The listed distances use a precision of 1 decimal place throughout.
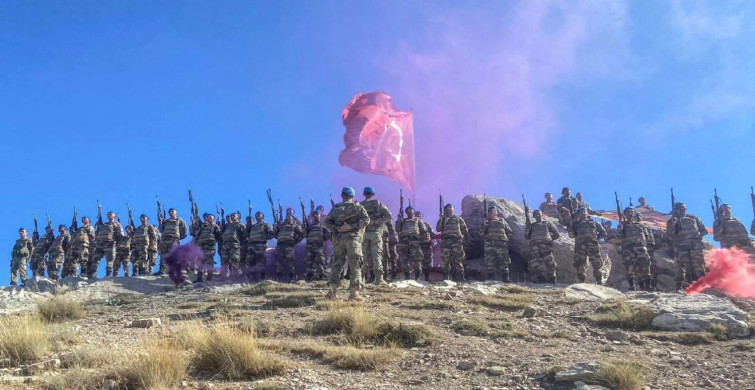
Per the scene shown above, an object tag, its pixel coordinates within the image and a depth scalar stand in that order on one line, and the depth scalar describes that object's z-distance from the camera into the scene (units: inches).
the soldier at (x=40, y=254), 772.2
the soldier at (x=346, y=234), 431.9
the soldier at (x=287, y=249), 648.4
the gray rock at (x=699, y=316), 337.7
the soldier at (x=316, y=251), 643.5
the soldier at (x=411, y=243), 642.2
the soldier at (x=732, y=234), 653.3
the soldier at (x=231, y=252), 652.7
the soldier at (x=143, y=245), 679.1
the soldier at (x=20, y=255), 747.4
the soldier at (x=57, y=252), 737.0
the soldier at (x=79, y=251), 714.2
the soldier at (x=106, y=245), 689.6
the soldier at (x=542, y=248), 636.7
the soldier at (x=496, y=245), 642.2
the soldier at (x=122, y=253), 689.6
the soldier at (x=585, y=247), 636.7
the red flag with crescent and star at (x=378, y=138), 758.5
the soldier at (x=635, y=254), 629.9
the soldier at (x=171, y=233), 663.1
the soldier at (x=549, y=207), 789.9
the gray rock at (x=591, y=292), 508.7
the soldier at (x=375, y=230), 481.2
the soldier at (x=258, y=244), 654.5
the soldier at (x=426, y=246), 658.8
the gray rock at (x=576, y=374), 235.6
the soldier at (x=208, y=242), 642.8
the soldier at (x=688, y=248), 635.5
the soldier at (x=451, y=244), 632.4
